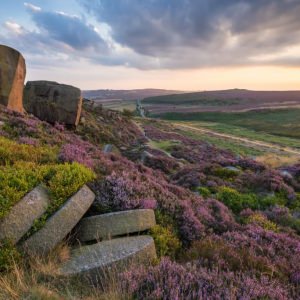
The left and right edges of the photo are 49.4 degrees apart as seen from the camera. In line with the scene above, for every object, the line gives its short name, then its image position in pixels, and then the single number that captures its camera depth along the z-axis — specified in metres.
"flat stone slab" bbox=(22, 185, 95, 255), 5.65
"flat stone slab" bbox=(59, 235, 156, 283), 5.28
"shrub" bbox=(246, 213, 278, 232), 9.51
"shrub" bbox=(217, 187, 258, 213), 12.20
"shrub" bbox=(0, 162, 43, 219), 5.85
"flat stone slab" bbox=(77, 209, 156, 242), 6.48
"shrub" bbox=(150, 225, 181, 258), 6.67
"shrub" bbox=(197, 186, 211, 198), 13.37
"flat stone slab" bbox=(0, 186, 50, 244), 5.54
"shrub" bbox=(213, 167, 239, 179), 17.38
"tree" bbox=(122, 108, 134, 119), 73.00
